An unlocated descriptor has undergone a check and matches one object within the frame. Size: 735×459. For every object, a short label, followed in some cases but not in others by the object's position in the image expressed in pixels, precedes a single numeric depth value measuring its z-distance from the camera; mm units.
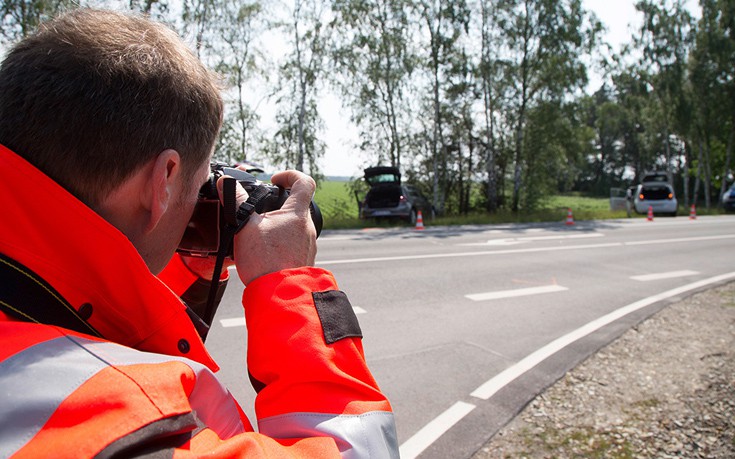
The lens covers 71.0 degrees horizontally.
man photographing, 687
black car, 18656
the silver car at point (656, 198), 24938
